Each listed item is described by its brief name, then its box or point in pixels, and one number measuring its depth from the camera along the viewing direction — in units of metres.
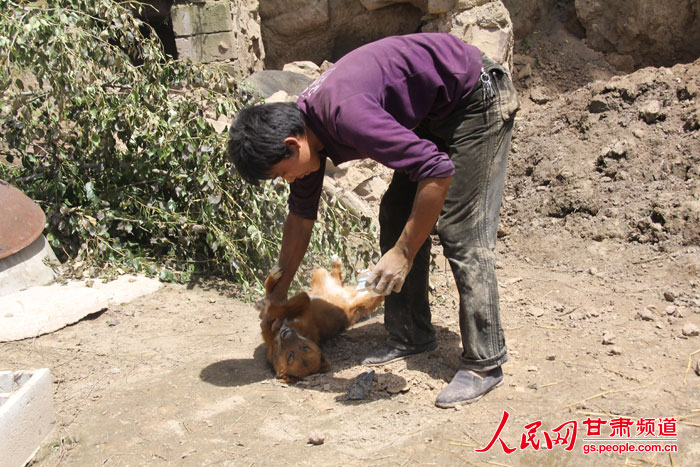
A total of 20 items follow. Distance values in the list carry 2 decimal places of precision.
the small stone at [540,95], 7.49
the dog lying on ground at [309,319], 3.60
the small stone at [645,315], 3.78
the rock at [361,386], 3.25
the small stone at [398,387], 3.29
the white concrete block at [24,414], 2.64
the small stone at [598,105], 5.92
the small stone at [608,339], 3.56
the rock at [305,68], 8.23
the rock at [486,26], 6.91
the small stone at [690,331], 3.56
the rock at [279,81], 7.25
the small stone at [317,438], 2.81
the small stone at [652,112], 5.56
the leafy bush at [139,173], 4.73
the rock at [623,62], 8.25
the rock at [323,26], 9.28
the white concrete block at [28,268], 4.31
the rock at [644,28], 7.73
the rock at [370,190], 6.46
